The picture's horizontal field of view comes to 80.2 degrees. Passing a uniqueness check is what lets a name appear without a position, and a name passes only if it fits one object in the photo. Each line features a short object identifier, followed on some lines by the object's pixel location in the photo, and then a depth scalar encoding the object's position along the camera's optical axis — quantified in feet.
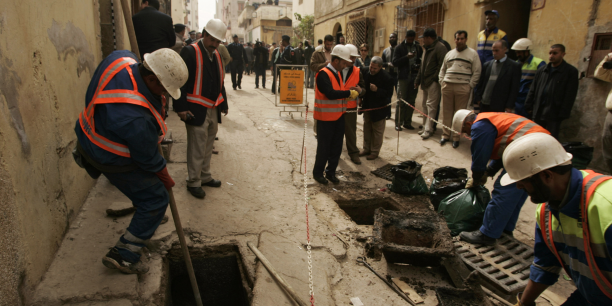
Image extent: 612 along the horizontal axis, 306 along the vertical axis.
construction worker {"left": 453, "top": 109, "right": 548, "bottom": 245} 10.65
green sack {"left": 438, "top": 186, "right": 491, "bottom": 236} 12.89
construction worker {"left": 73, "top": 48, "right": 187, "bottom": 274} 7.88
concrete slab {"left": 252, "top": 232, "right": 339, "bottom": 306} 8.95
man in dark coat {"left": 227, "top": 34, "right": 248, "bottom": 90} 40.98
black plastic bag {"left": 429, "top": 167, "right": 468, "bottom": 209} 14.40
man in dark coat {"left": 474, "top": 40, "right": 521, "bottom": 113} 19.12
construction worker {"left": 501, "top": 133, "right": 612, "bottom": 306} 5.20
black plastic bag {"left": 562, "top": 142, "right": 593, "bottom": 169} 12.55
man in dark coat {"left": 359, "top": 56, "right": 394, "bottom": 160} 19.70
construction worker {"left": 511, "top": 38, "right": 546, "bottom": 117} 19.61
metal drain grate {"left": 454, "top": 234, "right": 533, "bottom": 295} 10.18
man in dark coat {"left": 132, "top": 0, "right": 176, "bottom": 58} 16.19
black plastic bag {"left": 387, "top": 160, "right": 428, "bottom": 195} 15.88
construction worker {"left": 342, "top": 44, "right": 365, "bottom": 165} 19.54
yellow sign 29.30
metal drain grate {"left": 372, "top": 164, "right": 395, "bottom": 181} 18.10
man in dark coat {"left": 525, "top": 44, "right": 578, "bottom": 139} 17.11
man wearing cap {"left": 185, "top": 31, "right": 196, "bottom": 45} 44.11
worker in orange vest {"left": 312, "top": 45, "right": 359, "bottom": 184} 15.89
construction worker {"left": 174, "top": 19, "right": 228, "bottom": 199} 12.67
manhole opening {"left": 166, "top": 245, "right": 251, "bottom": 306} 10.66
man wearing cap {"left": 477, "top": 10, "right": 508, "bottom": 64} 21.27
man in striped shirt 20.85
